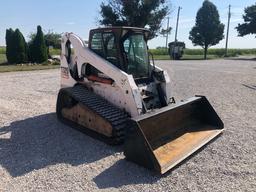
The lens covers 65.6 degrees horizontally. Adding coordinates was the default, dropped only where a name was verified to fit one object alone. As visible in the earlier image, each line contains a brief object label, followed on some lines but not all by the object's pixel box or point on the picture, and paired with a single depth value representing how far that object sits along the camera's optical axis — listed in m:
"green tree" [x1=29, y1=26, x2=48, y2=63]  15.26
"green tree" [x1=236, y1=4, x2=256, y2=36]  30.85
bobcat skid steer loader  3.15
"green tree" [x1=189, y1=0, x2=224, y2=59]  27.06
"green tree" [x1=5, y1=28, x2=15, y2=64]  14.90
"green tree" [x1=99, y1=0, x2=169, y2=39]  21.27
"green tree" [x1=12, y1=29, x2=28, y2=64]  14.95
